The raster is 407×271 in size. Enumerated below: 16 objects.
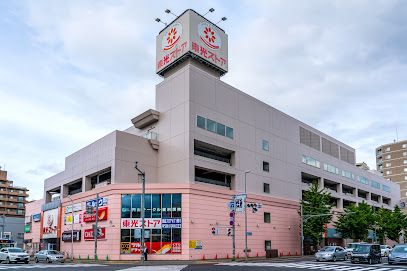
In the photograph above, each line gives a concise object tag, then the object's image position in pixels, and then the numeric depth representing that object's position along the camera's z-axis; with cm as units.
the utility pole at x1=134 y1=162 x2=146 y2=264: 4120
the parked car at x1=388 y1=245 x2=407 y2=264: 3703
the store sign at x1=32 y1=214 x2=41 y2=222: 7669
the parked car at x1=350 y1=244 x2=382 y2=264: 4044
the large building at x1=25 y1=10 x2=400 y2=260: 5191
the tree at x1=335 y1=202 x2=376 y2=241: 7550
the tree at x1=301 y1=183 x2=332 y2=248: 6719
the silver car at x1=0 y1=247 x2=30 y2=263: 4450
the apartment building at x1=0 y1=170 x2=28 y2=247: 14075
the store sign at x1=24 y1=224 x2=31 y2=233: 8130
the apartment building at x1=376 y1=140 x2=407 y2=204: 15499
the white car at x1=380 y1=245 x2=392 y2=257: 5768
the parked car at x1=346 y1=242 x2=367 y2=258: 5457
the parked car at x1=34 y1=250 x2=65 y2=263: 5025
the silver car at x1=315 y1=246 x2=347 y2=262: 4688
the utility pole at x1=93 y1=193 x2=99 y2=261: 4994
